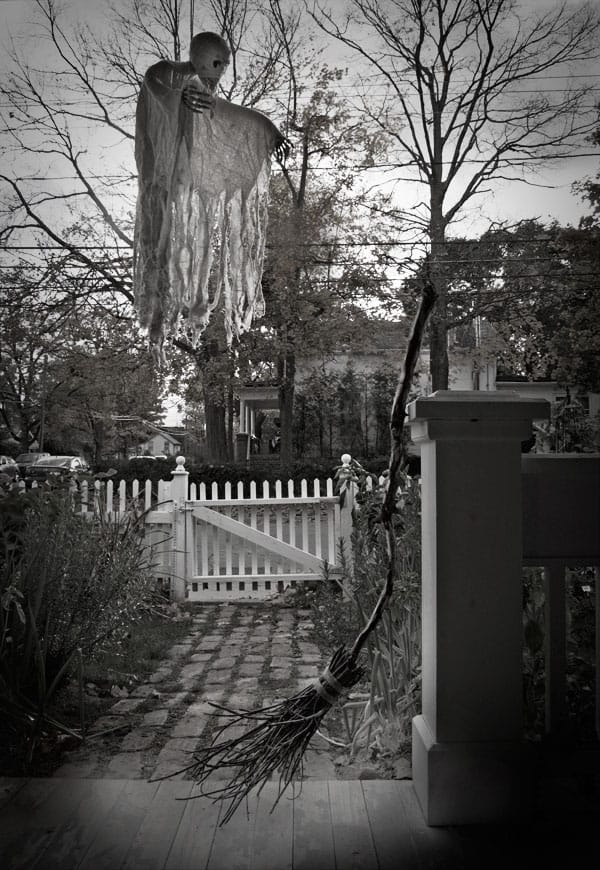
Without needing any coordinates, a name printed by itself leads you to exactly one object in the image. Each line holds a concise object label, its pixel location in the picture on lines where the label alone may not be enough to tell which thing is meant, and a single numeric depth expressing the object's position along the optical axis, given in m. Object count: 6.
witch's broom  1.29
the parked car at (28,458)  18.75
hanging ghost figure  1.73
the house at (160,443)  34.06
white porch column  1.26
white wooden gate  4.48
